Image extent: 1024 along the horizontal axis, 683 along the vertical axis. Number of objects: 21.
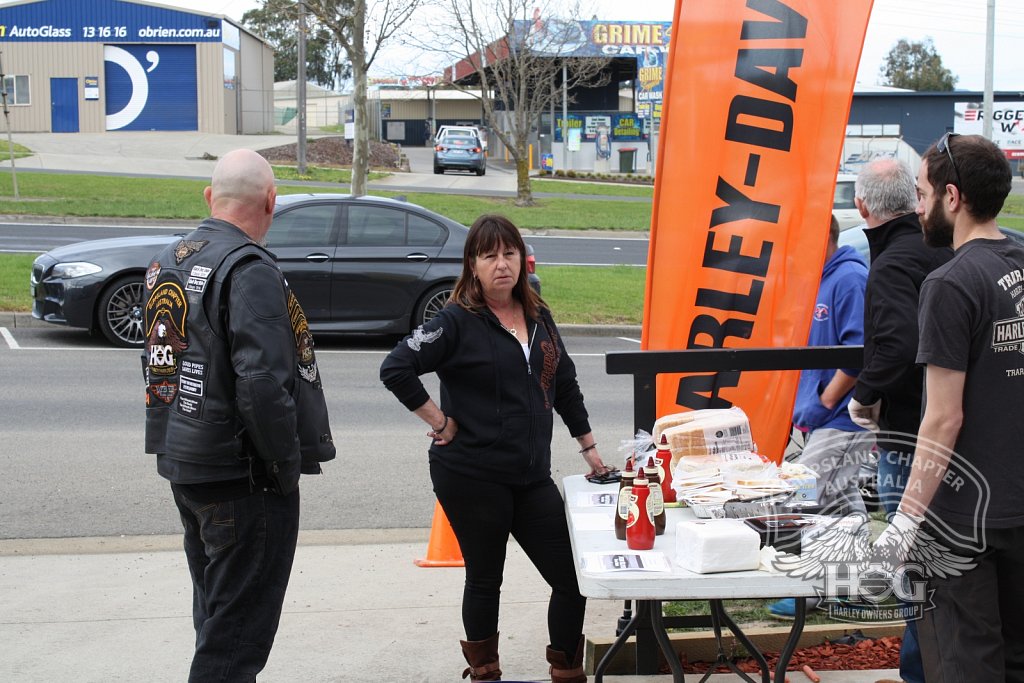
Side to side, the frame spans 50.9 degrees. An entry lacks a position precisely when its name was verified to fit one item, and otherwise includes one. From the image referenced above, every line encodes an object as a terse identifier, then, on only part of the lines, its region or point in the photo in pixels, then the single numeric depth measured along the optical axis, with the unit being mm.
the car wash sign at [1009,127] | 49478
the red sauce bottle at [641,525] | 3342
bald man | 3182
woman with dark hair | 3910
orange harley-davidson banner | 4703
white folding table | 3062
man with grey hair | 4090
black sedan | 11250
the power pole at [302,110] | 34031
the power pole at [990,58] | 27219
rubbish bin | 52219
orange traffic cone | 5633
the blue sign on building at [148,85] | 48344
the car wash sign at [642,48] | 50562
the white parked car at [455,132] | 43625
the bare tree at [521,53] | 30797
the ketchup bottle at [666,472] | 3803
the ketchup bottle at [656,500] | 3436
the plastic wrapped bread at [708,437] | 4012
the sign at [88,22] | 47500
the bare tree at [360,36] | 20922
